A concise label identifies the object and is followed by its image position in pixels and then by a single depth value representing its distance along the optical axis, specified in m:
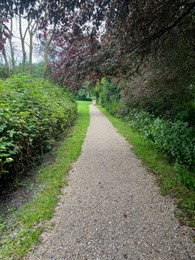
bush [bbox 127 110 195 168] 4.85
